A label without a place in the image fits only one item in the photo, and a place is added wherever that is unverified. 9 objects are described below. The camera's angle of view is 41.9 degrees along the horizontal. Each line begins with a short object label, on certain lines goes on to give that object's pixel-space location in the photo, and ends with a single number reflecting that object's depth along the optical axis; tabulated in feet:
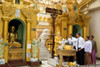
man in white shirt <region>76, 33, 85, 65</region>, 22.15
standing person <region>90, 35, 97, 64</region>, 24.70
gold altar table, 17.75
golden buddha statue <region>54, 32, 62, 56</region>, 34.79
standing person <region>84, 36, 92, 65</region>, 22.22
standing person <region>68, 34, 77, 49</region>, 22.63
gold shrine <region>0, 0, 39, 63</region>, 24.16
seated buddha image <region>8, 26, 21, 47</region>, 26.94
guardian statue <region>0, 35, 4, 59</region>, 22.68
